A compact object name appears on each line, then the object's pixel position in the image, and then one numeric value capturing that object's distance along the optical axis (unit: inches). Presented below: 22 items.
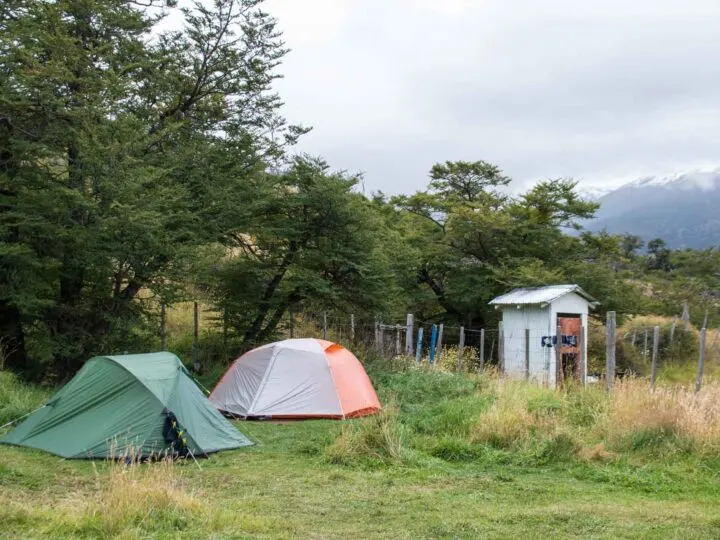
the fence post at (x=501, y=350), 623.3
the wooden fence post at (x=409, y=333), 645.9
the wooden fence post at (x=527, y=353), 573.3
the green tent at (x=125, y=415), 323.6
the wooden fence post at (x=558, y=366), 466.8
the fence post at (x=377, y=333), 650.2
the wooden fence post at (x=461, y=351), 585.6
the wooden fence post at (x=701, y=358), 437.5
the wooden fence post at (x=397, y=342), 646.2
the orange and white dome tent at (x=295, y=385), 443.8
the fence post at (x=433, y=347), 650.2
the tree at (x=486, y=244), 852.0
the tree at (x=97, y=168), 471.5
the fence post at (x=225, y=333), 629.6
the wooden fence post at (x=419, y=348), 615.2
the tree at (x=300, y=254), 604.4
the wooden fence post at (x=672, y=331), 863.3
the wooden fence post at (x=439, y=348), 639.1
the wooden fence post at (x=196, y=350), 615.2
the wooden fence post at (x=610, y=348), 434.3
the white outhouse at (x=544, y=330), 606.2
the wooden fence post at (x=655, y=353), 460.6
